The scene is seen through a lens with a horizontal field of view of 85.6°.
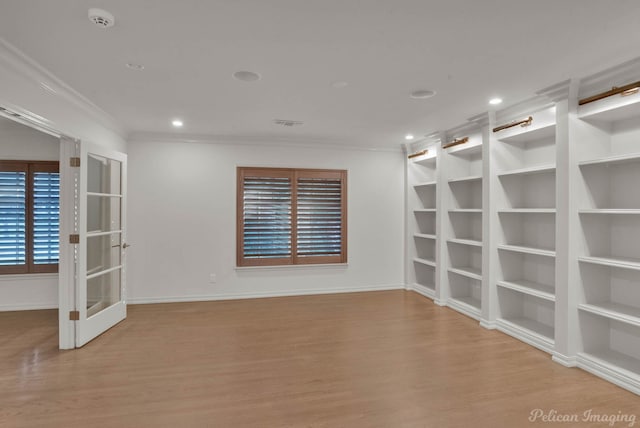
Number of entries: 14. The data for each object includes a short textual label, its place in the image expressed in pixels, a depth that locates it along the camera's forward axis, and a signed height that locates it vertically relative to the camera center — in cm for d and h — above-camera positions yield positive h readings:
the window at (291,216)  546 -2
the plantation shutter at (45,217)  477 -4
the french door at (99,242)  351 -32
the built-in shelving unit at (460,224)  493 -12
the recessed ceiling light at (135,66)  267 +117
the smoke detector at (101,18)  194 +113
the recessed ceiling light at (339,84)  304 +118
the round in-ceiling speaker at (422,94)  329 +119
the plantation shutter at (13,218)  470 -6
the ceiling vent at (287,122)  443 +121
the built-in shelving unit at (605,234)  296 -16
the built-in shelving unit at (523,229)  375 -14
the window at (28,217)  471 -4
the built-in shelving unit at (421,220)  589 -7
